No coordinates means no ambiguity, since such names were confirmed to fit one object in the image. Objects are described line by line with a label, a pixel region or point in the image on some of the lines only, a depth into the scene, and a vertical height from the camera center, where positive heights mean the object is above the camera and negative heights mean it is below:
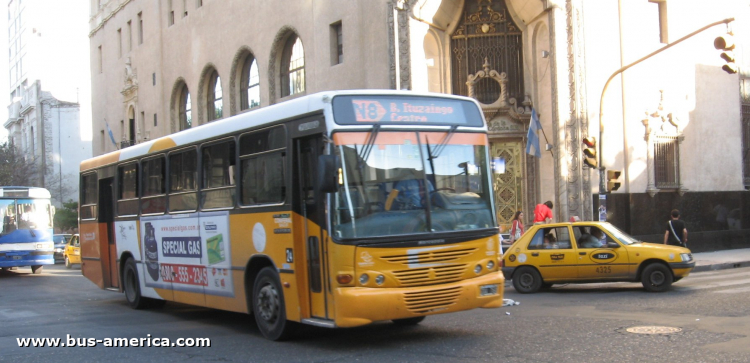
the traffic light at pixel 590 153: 19.39 +0.73
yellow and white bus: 8.85 -0.23
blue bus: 25.19 -0.77
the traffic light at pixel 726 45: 15.86 +2.64
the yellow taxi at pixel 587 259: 14.49 -1.42
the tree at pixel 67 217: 53.25 -1.03
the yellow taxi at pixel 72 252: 31.09 -2.00
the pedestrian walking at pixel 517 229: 20.02 -1.10
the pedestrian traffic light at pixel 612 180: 19.38 +0.05
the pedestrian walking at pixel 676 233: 18.49 -1.25
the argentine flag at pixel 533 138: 22.86 +1.35
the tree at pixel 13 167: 53.34 +2.52
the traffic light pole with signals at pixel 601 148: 19.81 +0.87
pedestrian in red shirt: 20.02 -0.72
